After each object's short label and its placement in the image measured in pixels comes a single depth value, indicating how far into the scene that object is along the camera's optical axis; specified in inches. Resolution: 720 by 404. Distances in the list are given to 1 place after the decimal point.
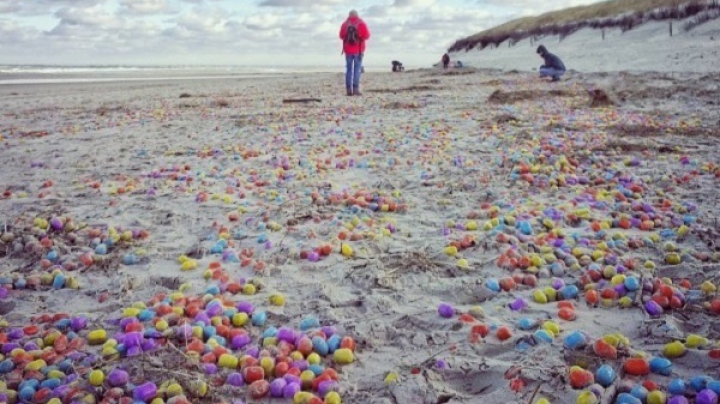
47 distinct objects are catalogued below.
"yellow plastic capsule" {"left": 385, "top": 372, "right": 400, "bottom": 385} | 92.4
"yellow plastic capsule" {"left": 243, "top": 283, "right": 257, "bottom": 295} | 127.0
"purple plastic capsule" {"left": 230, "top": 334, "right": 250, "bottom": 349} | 103.7
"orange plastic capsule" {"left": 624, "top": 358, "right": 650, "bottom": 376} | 88.4
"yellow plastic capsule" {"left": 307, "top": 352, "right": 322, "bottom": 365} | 97.3
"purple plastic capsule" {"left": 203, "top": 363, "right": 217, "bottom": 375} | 95.0
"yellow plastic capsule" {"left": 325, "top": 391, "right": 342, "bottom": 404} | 85.8
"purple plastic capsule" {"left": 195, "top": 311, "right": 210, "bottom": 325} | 110.6
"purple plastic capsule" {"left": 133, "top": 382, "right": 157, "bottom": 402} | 87.0
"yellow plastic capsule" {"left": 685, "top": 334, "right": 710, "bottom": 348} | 94.1
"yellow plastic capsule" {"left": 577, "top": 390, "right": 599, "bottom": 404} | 81.1
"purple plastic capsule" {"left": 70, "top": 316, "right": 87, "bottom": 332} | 110.3
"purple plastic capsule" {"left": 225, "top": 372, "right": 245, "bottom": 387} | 91.7
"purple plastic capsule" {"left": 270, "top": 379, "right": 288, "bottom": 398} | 89.3
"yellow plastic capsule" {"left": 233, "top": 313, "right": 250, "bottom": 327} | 111.3
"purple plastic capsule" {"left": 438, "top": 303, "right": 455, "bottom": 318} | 113.3
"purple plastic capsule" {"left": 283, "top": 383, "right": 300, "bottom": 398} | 88.4
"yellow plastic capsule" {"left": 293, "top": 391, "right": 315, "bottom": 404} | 86.5
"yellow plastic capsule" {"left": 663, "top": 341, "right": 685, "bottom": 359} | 92.4
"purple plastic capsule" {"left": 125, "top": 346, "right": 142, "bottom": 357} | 99.6
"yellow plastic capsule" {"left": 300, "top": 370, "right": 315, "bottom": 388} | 92.0
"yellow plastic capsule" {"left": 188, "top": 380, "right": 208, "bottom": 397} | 88.7
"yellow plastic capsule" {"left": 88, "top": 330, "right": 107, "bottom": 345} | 104.5
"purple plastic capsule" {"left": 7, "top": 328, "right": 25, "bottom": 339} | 106.6
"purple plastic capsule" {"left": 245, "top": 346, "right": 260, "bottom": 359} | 99.8
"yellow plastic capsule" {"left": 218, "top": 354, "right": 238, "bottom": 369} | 96.8
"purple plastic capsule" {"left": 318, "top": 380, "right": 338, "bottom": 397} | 89.5
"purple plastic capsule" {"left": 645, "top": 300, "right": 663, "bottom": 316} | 108.8
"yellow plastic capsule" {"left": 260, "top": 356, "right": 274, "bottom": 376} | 94.9
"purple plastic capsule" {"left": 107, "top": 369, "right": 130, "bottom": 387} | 90.7
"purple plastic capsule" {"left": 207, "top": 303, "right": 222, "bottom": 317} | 114.7
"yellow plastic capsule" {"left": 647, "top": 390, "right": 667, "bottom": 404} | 80.0
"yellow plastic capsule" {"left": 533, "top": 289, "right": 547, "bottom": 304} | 117.5
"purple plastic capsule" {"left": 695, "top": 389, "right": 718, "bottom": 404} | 78.0
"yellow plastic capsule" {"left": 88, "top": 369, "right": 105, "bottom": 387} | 90.3
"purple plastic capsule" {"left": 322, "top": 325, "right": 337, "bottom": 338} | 106.7
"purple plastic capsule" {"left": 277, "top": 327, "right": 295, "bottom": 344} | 104.7
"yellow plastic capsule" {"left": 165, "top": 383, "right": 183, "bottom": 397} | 88.2
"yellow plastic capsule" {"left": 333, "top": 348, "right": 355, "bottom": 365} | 98.8
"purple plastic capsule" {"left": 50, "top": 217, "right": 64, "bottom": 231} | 167.8
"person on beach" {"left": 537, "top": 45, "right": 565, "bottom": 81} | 714.8
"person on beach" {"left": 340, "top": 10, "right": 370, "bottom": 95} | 567.2
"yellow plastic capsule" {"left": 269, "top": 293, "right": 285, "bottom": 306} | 121.0
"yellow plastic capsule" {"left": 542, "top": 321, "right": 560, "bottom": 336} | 102.9
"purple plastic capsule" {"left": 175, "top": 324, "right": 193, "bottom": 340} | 105.5
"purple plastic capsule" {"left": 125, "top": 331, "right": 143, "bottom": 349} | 101.7
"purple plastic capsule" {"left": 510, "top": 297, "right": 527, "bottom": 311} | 115.2
